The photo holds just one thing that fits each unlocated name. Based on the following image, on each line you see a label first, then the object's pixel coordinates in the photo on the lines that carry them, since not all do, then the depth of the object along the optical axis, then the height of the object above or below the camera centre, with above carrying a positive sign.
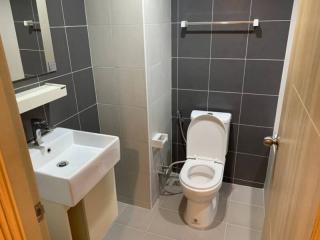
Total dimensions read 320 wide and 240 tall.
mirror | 1.43 -0.07
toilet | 2.13 -1.16
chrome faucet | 1.58 -0.61
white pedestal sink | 1.31 -0.80
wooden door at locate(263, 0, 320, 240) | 0.59 -0.34
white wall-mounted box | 1.42 -0.39
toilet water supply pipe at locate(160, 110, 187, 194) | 2.58 -1.34
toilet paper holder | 2.20 -0.96
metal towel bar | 2.02 -0.02
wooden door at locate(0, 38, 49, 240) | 0.64 -0.38
